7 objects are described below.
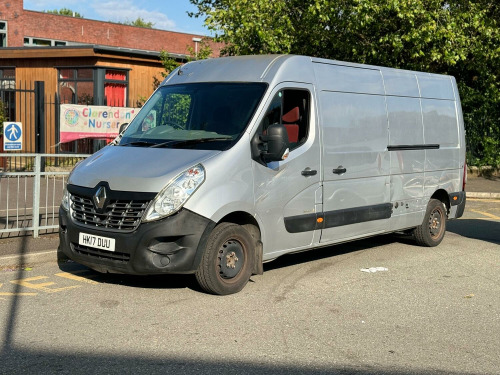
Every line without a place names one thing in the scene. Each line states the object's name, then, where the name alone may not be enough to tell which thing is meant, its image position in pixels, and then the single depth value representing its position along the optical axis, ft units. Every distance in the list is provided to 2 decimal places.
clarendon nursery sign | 52.80
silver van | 22.24
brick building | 77.05
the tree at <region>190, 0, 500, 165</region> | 58.13
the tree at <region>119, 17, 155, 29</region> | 305.57
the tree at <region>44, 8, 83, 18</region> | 310.20
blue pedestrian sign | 38.88
